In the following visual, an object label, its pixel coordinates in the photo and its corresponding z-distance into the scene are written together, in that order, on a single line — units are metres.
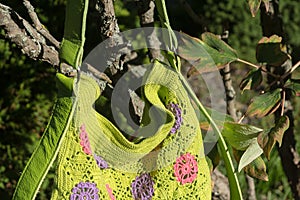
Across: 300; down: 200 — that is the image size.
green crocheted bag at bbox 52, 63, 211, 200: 1.66
